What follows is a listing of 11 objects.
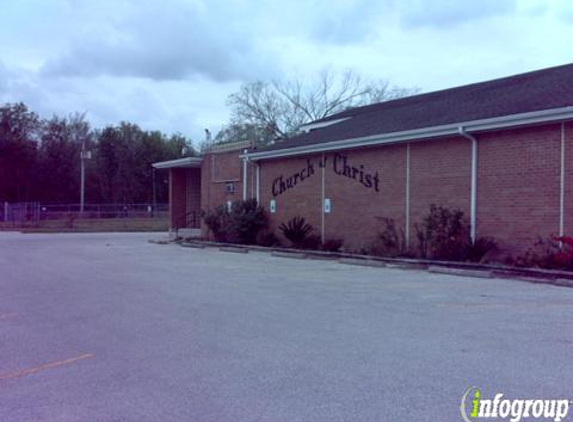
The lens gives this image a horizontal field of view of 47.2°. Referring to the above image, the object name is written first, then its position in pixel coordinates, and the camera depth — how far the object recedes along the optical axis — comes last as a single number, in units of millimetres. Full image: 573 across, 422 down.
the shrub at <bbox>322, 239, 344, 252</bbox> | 20953
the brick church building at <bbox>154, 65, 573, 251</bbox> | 15414
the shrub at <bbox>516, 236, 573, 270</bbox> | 13680
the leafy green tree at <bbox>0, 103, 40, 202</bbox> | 67500
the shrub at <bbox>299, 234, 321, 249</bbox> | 22188
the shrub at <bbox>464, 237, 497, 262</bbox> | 16156
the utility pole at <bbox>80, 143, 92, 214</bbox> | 58556
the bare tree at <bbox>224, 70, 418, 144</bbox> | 55562
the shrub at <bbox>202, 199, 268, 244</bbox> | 24891
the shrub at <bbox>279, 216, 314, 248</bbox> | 22719
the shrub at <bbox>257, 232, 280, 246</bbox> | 24425
